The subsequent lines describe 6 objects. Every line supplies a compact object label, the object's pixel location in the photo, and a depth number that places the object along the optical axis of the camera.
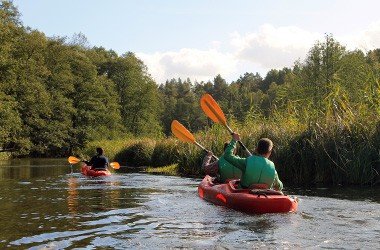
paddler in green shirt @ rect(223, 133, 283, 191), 8.52
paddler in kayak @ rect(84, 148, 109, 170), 17.34
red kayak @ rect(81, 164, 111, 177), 16.91
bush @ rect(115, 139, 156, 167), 24.72
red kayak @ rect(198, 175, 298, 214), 7.99
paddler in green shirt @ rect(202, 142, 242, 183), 10.66
